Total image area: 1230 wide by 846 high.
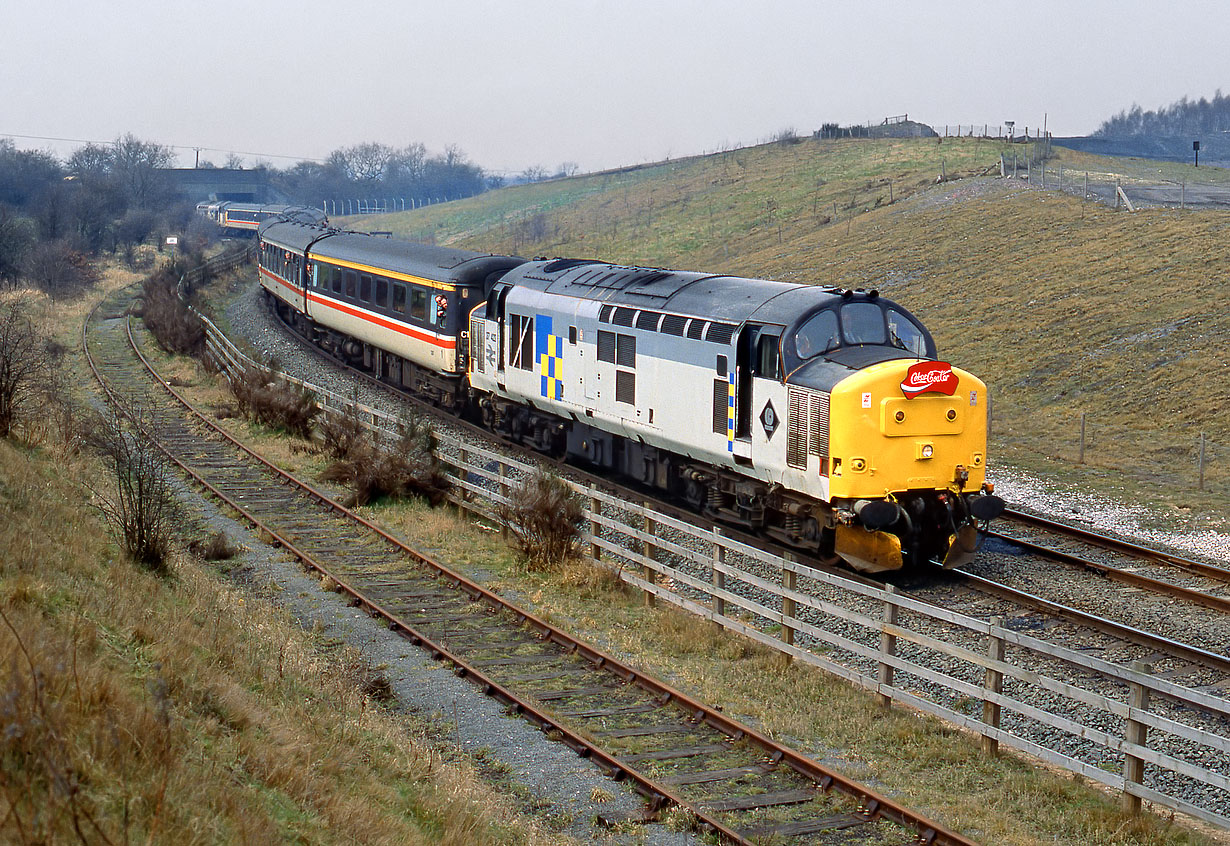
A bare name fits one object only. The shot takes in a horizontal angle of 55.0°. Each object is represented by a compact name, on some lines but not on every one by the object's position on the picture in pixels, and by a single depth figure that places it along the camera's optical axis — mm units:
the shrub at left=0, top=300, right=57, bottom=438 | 18562
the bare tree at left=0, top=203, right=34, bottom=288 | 56031
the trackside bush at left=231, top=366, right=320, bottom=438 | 25188
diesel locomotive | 14695
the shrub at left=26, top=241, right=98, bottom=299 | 55906
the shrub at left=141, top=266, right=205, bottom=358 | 37594
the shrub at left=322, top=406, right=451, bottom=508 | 19234
